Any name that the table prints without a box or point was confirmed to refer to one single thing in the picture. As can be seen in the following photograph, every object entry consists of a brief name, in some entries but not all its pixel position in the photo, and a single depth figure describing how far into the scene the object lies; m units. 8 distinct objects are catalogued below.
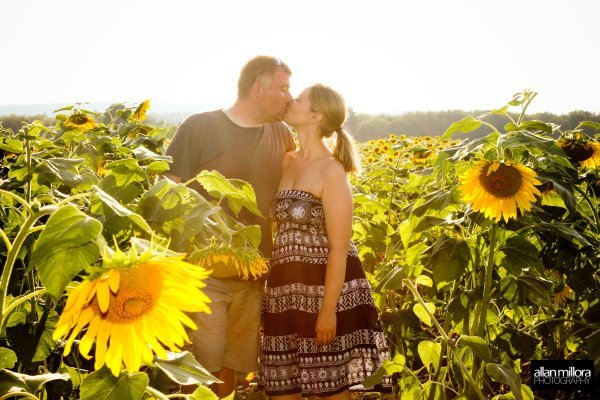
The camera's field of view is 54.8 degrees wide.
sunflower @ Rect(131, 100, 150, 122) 4.14
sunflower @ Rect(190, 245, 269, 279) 1.37
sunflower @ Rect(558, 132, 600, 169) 2.83
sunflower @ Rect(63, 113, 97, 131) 3.26
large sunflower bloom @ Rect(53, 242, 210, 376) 0.80
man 2.60
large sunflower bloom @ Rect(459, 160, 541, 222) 2.07
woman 2.54
